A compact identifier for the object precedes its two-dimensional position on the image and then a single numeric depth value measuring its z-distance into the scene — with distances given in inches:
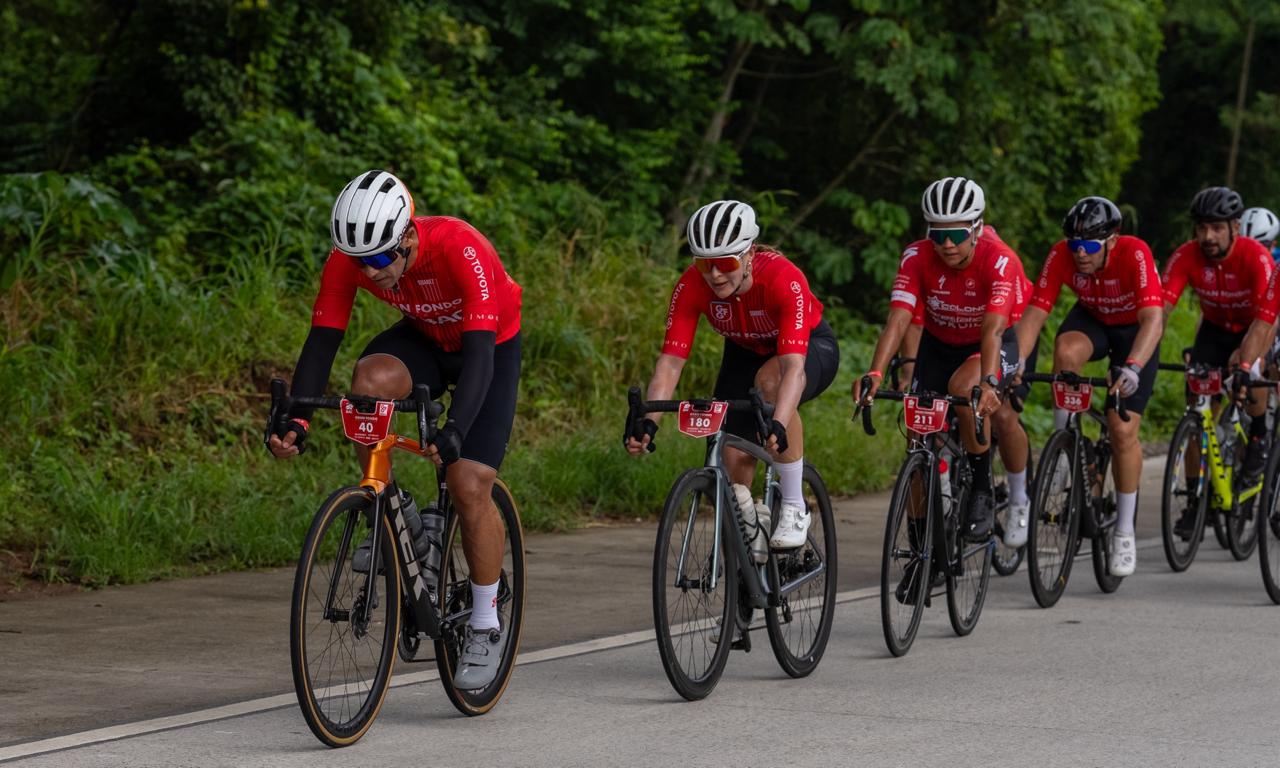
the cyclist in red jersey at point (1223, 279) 824.9
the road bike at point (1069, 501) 723.4
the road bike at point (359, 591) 445.7
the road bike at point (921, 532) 612.7
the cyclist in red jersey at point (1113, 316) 747.4
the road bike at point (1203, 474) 819.4
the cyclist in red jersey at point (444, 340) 465.4
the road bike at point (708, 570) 515.8
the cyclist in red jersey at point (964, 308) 663.1
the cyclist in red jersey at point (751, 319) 544.7
